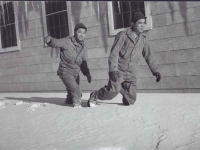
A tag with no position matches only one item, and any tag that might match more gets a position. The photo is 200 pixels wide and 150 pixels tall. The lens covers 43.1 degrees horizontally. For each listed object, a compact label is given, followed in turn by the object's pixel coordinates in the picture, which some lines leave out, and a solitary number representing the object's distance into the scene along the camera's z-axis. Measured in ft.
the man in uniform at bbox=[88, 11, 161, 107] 14.44
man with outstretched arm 16.48
